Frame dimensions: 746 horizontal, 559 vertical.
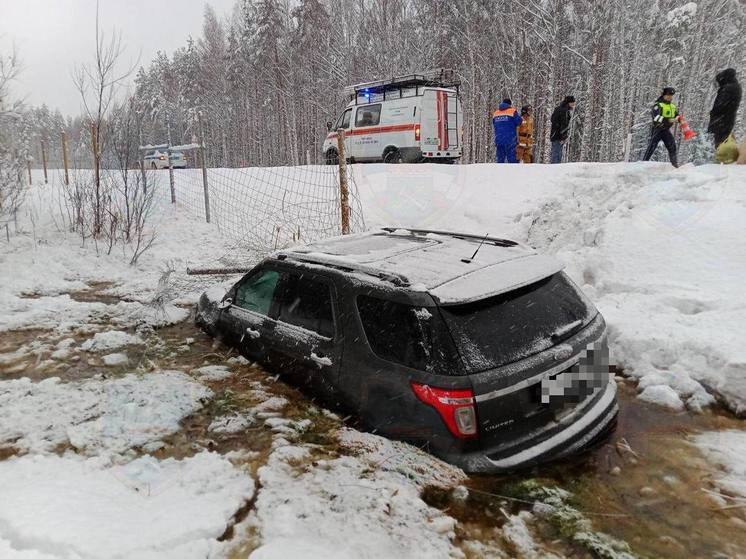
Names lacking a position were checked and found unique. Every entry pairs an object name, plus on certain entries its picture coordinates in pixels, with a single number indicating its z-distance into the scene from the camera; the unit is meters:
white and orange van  15.30
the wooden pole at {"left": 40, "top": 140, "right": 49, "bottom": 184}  17.61
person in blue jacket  13.13
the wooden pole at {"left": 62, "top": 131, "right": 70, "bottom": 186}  13.41
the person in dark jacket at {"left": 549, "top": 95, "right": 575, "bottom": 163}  12.48
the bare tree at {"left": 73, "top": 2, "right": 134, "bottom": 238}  8.16
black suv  2.54
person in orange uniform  13.84
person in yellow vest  9.95
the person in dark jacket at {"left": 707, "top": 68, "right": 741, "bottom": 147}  9.23
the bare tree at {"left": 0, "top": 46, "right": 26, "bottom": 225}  8.20
